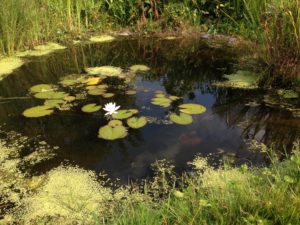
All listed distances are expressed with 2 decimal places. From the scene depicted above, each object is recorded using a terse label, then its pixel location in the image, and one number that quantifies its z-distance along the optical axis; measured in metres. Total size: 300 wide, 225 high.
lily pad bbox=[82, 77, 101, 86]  2.36
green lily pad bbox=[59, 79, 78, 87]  2.34
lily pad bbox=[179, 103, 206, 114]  1.98
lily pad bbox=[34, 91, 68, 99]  2.14
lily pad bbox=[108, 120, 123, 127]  1.83
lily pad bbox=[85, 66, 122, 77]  2.52
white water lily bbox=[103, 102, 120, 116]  1.83
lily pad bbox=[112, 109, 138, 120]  1.91
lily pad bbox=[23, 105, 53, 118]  1.95
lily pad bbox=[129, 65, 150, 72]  2.62
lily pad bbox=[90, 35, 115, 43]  3.31
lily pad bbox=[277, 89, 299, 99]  2.11
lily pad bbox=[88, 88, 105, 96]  2.20
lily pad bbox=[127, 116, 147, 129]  1.83
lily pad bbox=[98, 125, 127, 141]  1.74
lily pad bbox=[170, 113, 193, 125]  1.87
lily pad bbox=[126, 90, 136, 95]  2.22
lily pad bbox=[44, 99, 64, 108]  2.05
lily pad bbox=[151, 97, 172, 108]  2.06
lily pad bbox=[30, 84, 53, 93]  2.25
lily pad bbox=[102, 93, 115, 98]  2.17
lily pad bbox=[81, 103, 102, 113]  1.98
